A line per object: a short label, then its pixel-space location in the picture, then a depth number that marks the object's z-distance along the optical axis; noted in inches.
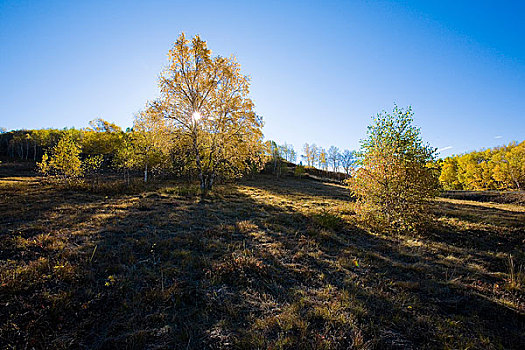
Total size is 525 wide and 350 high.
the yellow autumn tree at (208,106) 764.0
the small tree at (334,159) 4450.5
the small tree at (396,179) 431.5
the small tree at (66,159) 781.3
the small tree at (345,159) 4461.1
